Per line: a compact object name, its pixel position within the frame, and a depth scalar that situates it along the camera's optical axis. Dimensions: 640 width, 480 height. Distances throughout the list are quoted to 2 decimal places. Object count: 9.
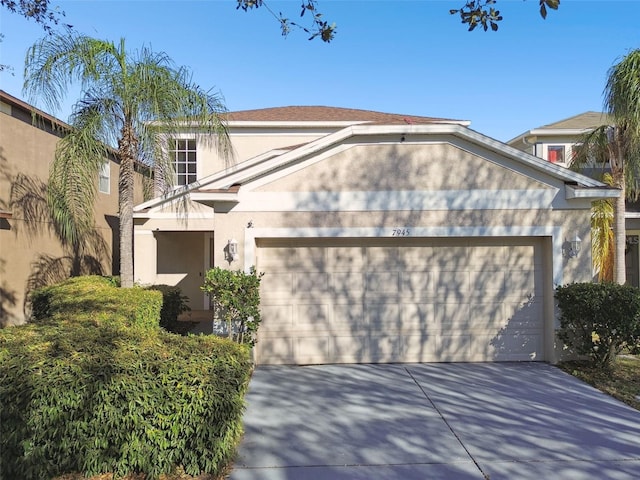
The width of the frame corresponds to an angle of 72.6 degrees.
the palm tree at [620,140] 8.77
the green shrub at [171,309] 10.08
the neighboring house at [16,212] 10.04
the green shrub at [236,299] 7.22
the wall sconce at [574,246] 7.62
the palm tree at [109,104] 8.01
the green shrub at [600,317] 6.86
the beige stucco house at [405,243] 7.71
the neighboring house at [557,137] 17.52
